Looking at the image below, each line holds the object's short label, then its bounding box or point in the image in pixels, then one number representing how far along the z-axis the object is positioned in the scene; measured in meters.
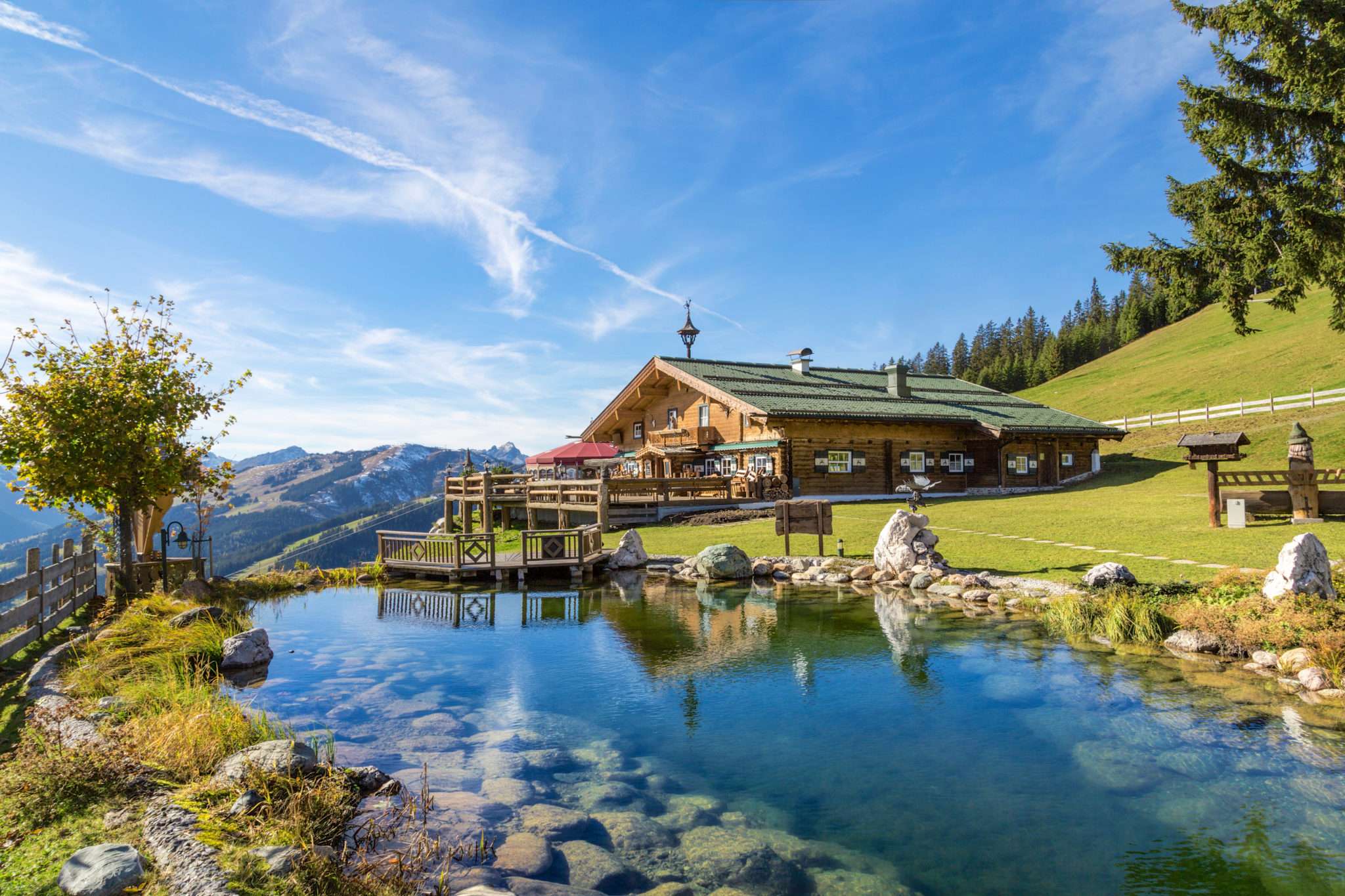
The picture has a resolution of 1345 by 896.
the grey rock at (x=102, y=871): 4.43
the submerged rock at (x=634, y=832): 6.11
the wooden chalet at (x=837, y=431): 34.88
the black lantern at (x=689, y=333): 42.16
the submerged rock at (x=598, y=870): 5.51
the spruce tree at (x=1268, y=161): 14.85
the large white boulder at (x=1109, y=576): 13.09
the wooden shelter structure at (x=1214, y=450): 19.19
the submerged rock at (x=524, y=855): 5.65
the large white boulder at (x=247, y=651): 11.62
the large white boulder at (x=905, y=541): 17.25
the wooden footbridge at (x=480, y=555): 19.95
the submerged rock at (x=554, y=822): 6.25
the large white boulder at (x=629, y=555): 21.34
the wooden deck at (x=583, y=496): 28.92
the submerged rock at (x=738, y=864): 5.52
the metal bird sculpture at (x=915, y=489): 18.26
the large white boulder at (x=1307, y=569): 10.53
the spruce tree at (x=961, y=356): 122.32
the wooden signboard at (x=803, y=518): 19.75
